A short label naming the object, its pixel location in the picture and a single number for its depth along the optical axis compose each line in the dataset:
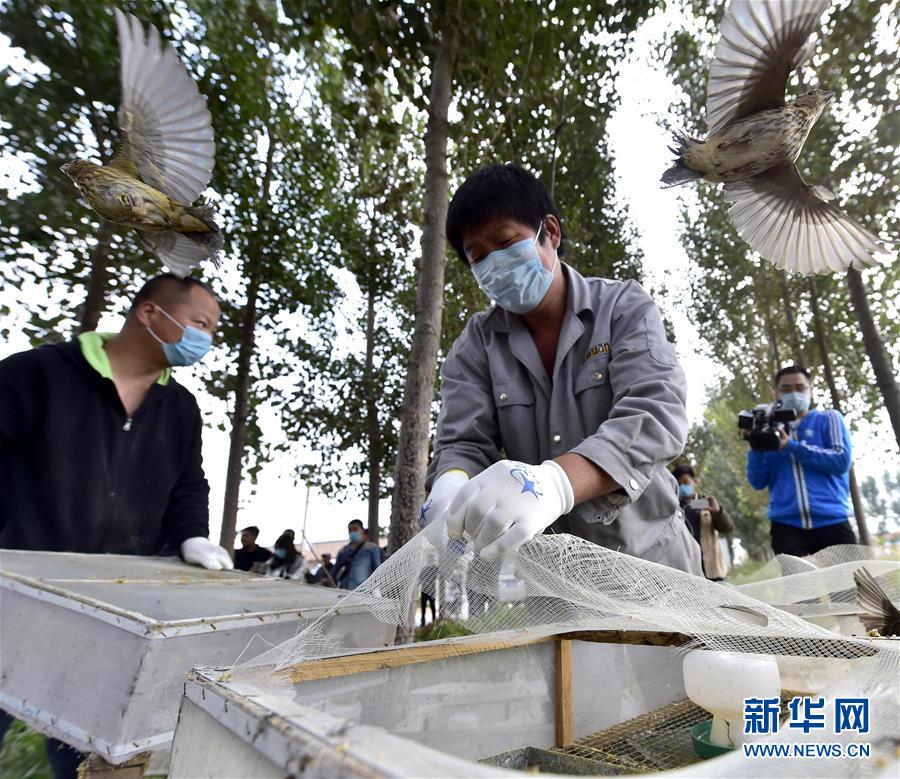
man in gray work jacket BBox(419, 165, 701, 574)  1.34
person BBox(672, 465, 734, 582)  5.12
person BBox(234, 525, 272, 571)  9.43
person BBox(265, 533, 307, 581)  9.41
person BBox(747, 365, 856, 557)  3.84
